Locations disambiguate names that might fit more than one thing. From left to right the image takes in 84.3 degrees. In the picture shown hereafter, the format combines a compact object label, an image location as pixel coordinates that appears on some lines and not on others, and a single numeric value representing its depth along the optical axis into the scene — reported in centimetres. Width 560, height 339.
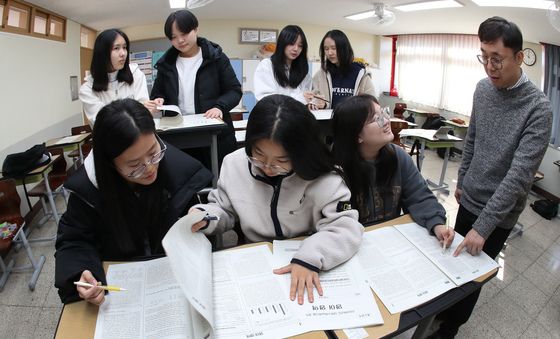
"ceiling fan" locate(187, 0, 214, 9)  273
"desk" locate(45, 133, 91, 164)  323
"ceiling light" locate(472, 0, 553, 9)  281
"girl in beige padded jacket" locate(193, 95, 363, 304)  96
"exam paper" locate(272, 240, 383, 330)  80
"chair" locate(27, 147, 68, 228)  274
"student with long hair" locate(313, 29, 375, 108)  246
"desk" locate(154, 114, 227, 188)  188
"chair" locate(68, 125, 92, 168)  372
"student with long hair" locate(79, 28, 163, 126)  200
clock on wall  435
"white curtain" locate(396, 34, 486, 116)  596
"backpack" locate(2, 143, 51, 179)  243
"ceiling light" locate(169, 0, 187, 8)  430
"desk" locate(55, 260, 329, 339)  76
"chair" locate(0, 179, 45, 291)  223
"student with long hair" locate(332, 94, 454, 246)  134
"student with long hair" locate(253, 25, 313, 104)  242
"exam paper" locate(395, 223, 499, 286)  100
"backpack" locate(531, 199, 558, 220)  343
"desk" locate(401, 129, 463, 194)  403
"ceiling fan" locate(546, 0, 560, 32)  210
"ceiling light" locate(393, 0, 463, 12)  373
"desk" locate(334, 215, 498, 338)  79
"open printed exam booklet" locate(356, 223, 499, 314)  91
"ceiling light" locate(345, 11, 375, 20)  507
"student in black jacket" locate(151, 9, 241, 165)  202
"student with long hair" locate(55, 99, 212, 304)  93
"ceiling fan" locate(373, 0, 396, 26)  436
